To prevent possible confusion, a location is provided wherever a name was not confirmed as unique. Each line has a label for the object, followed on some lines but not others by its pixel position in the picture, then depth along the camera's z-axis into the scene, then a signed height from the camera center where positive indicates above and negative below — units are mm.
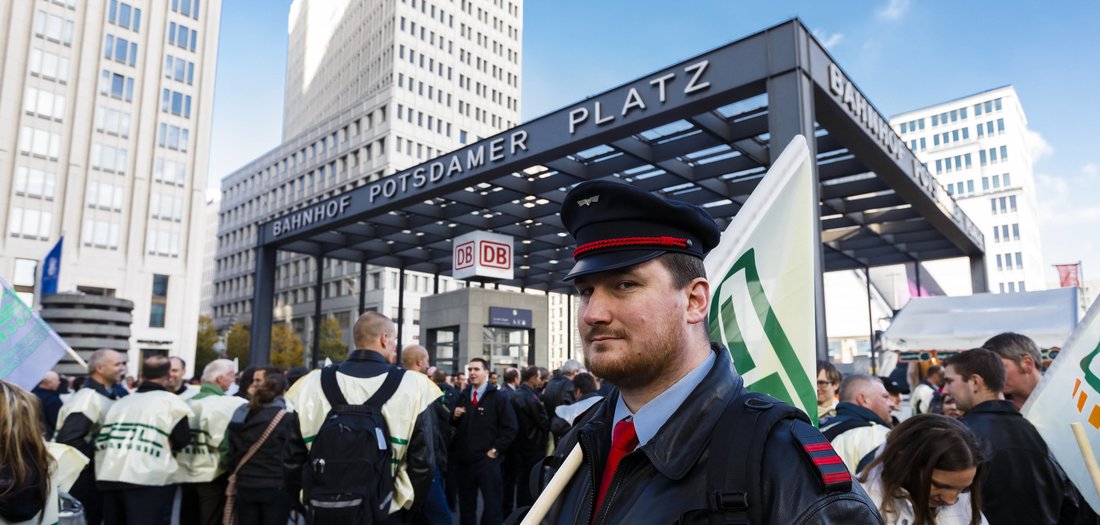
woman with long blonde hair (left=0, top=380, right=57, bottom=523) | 3154 -466
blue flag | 17156 +2035
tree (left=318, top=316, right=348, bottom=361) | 67500 +1372
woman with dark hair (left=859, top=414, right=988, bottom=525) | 2721 -448
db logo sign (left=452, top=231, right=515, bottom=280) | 21438 +2975
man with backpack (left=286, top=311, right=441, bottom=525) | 4148 -459
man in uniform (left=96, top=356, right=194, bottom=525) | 5535 -738
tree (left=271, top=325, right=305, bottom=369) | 69562 +711
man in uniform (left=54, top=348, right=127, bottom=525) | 5898 -500
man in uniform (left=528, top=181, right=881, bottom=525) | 1250 -96
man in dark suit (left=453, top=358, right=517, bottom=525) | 8188 -1011
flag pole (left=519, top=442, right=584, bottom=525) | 1536 -281
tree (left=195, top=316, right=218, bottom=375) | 66144 +838
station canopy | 11164 +4134
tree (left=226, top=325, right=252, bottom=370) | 72000 +1011
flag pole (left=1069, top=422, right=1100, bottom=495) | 2746 -372
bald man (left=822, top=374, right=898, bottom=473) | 3865 -348
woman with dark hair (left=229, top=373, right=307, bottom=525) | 5699 -813
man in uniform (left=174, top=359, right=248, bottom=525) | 6125 -838
